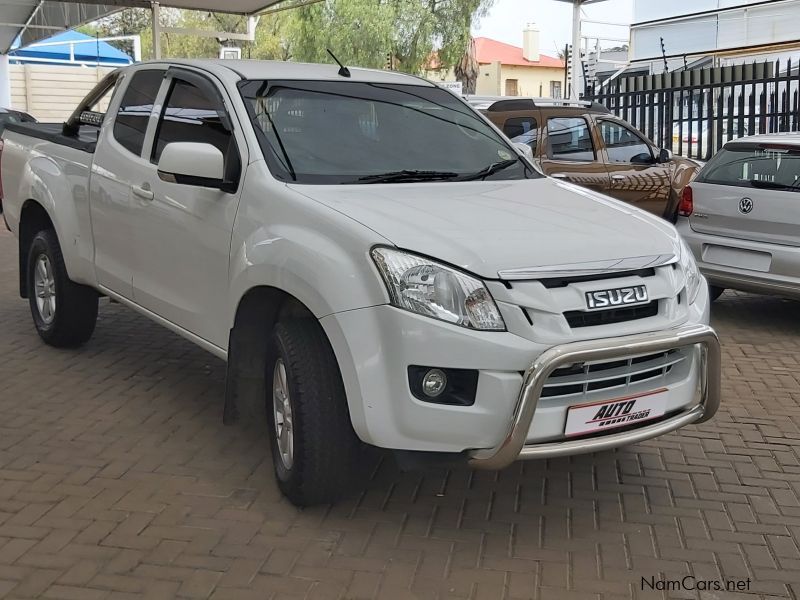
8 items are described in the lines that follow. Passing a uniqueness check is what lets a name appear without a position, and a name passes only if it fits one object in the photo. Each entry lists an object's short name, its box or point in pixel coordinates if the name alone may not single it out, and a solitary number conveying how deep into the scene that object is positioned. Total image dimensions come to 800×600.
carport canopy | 18.78
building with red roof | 69.19
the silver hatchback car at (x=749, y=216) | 7.09
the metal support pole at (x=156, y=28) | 19.07
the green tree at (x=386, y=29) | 35.69
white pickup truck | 3.42
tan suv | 10.23
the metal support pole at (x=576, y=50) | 15.41
